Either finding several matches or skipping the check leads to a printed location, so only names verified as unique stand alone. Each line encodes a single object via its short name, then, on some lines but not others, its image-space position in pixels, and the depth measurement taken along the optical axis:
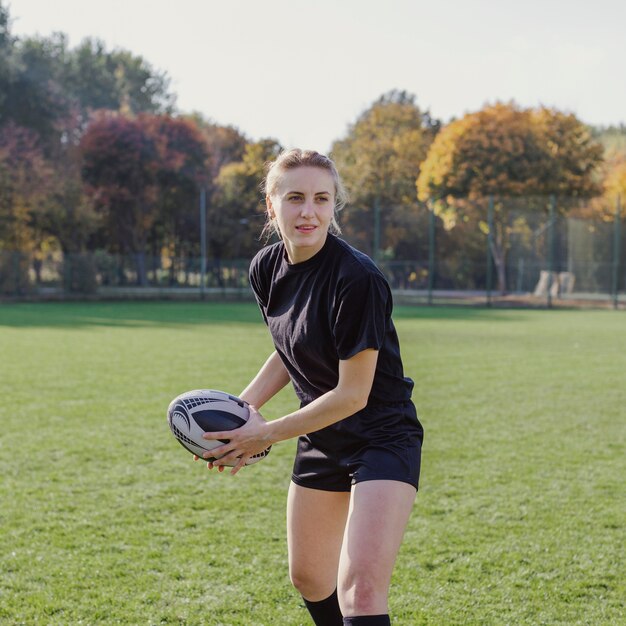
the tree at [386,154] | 50.41
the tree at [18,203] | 35.50
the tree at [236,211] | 46.91
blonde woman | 2.91
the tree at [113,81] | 71.62
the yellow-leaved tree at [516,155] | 42.41
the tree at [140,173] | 44.72
